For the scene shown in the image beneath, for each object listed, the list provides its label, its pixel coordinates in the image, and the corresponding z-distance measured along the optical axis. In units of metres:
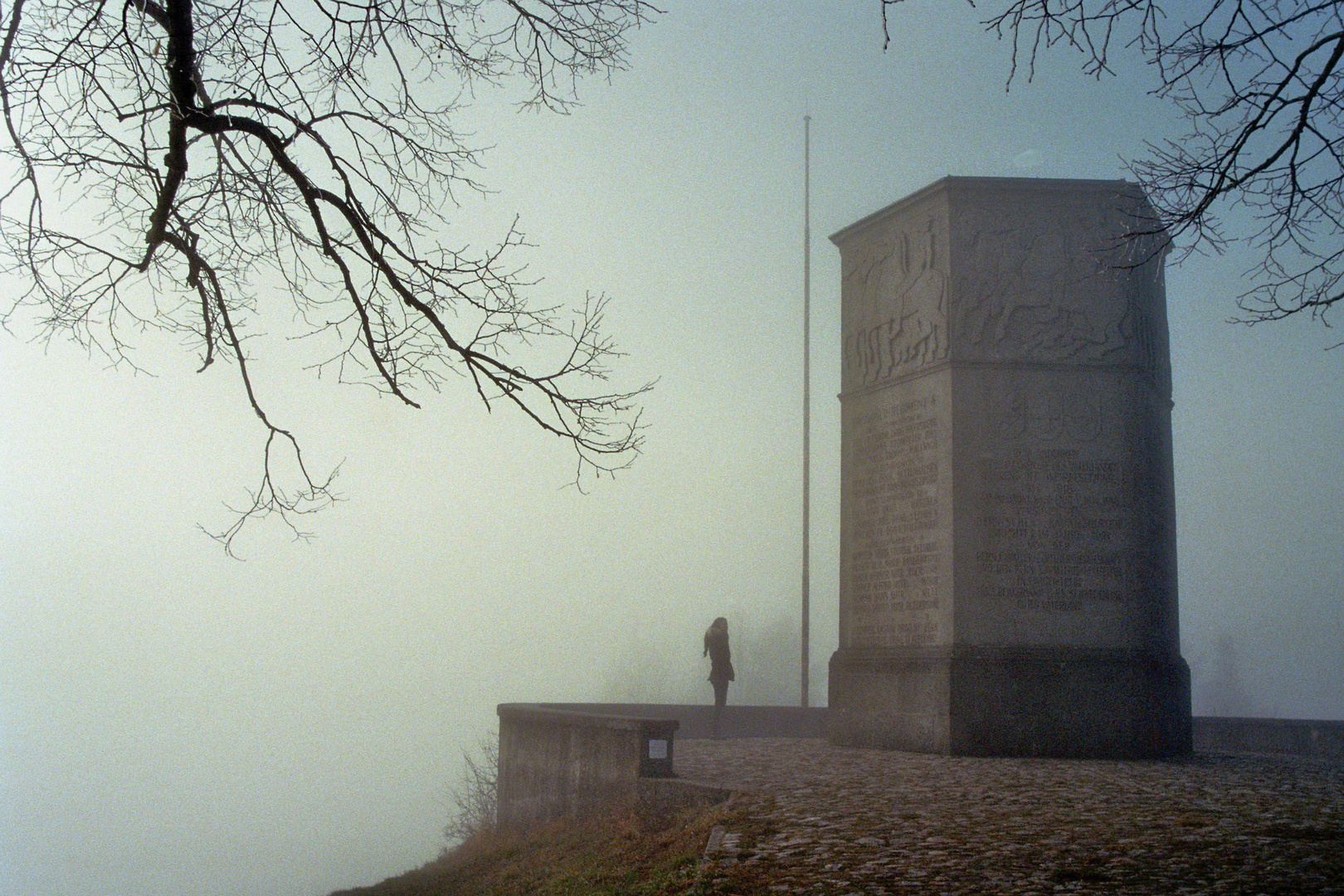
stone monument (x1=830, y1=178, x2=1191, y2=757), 13.06
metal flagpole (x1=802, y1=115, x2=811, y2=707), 20.27
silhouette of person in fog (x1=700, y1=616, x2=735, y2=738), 16.92
